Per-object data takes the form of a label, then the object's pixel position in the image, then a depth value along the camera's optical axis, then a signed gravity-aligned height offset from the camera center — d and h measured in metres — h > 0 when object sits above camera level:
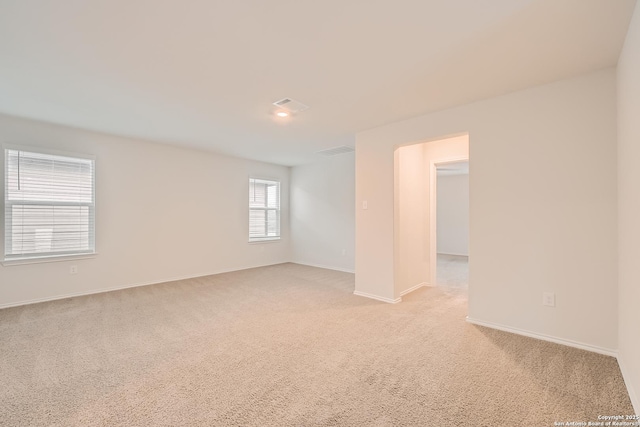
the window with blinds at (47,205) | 3.60 +0.12
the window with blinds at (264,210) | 6.33 +0.11
